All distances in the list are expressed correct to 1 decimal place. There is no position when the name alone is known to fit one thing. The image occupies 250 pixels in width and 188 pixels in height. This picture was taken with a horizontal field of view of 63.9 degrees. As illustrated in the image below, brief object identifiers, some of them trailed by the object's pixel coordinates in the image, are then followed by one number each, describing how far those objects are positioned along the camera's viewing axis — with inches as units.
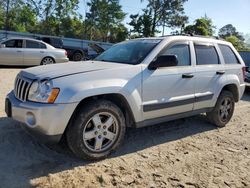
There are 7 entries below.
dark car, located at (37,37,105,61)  492.4
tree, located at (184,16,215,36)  1049.4
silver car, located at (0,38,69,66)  346.2
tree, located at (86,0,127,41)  1162.8
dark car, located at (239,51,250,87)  332.7
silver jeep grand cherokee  97.9
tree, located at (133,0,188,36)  1154.3
